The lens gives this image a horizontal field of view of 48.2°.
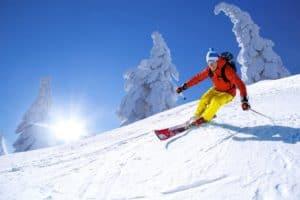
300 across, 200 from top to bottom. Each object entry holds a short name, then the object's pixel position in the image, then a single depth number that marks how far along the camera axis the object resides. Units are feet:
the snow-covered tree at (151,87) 112.27
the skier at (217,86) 24.61
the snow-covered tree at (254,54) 107.65
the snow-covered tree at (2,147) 145.86
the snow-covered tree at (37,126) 124.26
